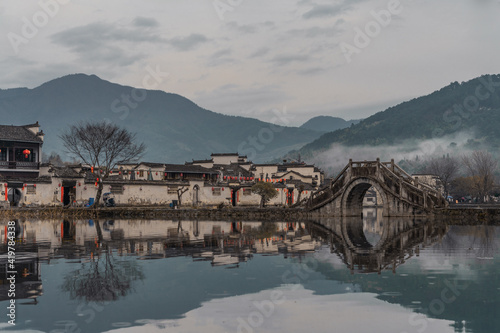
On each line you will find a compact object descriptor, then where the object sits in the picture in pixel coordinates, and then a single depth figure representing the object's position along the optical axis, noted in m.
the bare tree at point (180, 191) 73.90
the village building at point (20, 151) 64.06
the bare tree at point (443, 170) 124.10
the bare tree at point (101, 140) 68.19
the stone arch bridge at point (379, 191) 53.16
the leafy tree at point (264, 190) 77.69
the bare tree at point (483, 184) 110.41
